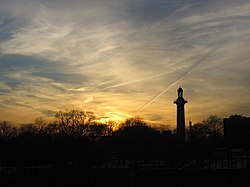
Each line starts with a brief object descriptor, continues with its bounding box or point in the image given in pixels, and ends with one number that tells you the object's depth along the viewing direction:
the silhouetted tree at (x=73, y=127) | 86.29
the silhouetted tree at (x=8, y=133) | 93.61
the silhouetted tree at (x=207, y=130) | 101.25
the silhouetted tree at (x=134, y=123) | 110.39
